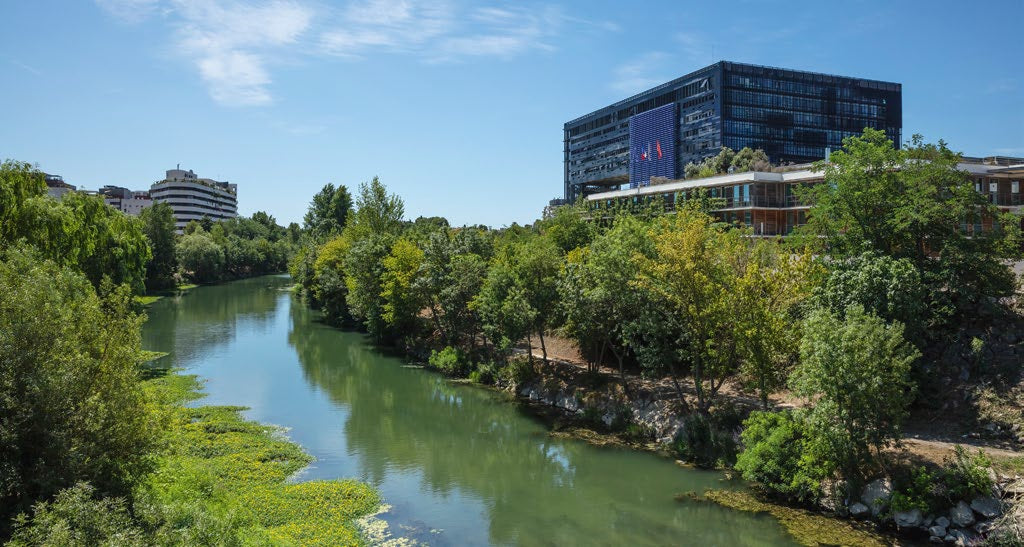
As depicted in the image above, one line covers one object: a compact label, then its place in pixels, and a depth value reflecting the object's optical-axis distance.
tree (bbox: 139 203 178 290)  99.56
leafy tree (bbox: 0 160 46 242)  28.69
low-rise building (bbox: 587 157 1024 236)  46.91
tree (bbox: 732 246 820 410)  26.47
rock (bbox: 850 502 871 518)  21.53
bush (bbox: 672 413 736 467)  27.05
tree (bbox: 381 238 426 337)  50.06
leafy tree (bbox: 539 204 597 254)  52.50
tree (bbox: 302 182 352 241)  117.31
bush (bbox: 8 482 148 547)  13.32
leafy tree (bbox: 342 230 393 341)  55.78
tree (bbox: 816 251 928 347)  24.94
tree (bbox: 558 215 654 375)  31.12
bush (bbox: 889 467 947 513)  20.53
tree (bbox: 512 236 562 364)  37.12
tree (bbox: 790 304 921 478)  21.14
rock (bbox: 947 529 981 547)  19.58
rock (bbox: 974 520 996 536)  19.47
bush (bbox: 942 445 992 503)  20.17
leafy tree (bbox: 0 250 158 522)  16.14
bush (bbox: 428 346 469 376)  44.91
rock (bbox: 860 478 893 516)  21.27
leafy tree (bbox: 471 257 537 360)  36.59
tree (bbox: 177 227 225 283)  113.38
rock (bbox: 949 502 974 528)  19.94
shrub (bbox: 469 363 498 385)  42.28
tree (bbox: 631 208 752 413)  27.98
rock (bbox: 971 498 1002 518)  19.72
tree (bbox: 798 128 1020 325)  26.44
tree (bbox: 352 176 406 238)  82.94
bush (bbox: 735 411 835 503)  22.48
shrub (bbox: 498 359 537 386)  39.81
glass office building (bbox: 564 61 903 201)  114.62
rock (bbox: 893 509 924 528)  20.48
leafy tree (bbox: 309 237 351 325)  65.86
